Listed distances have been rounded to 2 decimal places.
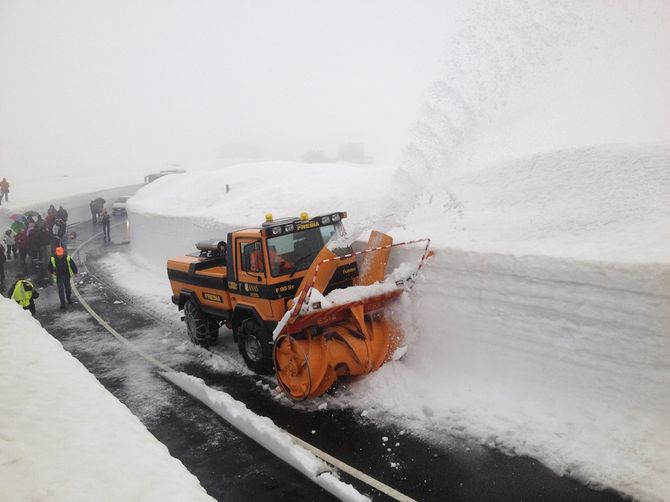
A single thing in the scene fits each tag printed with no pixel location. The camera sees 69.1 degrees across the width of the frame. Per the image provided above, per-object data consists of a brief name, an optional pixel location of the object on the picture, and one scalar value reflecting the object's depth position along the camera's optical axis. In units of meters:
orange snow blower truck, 6.80
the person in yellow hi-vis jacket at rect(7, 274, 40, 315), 10.55
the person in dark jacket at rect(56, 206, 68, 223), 23.56
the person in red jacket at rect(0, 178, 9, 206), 30.25
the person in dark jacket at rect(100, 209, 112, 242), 23.22
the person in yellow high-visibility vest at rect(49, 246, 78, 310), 12.94
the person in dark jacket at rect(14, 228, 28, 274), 18.11
